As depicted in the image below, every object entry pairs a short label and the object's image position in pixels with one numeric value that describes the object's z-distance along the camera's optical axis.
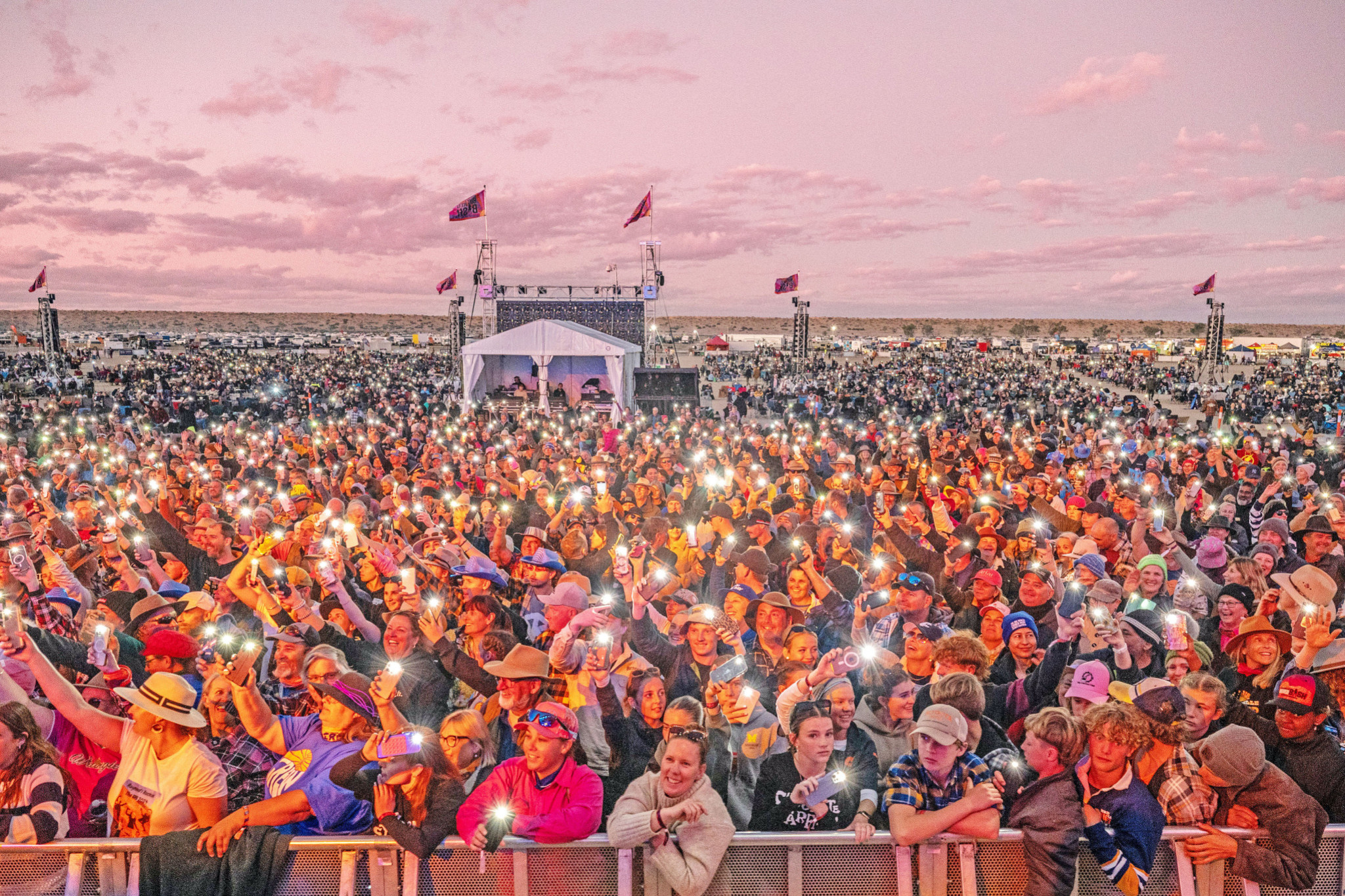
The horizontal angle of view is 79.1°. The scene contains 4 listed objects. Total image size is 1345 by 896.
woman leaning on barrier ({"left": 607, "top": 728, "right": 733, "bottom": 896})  3.01
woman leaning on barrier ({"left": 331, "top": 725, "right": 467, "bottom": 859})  3.03
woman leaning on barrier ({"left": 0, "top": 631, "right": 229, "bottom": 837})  3.22
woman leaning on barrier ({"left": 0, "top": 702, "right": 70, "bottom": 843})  3.12
